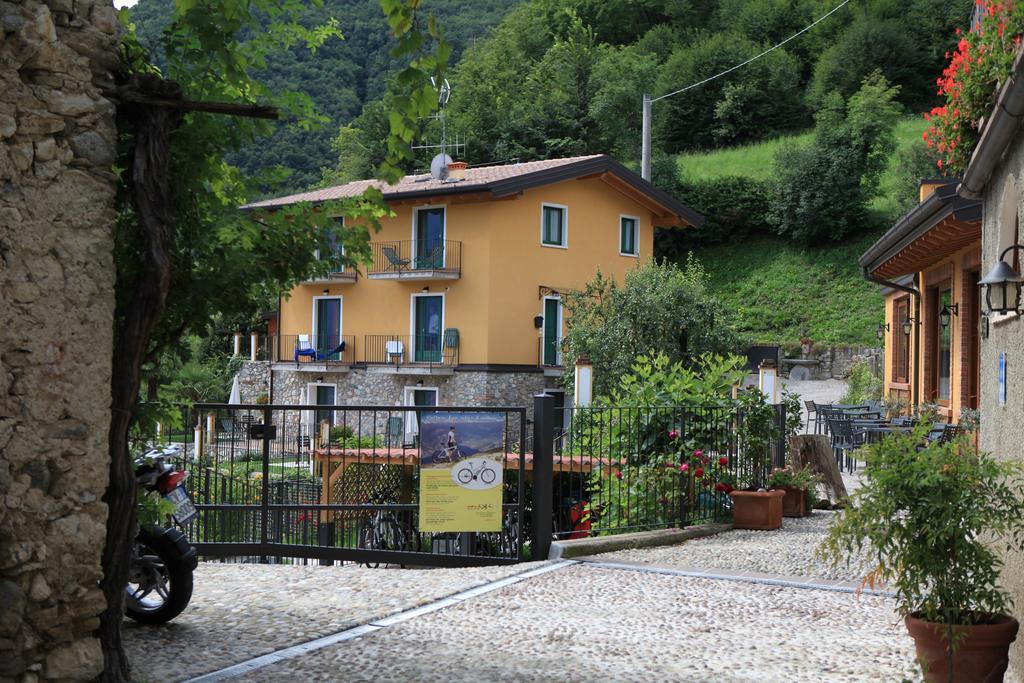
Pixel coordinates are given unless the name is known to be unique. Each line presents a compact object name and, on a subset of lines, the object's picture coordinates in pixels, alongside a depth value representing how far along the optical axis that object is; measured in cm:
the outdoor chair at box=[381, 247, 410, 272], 3083
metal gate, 859
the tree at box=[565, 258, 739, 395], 2427
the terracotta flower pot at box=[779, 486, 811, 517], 1102
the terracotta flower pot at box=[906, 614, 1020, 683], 447
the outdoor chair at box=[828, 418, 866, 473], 1648
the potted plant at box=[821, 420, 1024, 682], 445
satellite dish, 3144
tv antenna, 3145
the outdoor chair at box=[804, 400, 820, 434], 2130
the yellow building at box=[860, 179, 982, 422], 1217
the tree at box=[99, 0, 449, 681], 450
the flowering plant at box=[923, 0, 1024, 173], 549
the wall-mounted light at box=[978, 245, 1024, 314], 537
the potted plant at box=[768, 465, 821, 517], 1102
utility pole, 3359
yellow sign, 841
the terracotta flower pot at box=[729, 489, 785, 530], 1005
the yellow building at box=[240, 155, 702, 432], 2969
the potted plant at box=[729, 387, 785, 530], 1008
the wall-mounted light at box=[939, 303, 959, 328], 1457
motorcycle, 557
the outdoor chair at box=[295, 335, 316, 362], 3284
